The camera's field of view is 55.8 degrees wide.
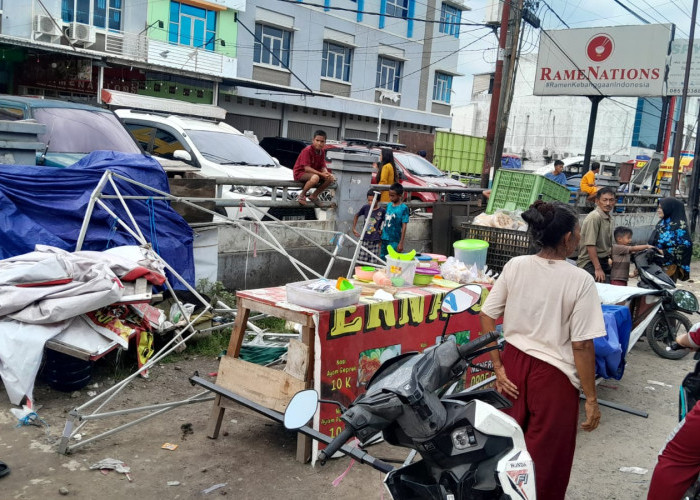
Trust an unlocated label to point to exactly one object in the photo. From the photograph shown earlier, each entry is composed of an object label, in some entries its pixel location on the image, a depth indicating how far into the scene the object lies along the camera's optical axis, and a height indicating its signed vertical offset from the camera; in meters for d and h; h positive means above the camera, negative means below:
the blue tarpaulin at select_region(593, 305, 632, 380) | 5.14 -1.36
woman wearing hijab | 9.07 -0.80
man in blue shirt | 16.78 -0.18
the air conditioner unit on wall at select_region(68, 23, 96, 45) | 22.52 +3.06
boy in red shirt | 8.62 -0.33
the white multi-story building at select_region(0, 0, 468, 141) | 22.03 +3.29
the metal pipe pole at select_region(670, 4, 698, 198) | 20.58 +2.90
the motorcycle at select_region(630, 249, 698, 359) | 7.51 -1.56
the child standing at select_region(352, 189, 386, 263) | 8.74 -1.09
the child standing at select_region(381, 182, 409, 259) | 8.66 -0.88
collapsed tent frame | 4.30 -1.36
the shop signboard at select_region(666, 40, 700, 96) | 21.42 +3.55
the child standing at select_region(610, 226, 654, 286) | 8.04 -0.99
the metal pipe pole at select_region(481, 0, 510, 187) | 14.46 +1.42
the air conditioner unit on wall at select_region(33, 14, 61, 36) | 22.34 +3.15
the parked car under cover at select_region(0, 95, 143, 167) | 8.12 -0.04
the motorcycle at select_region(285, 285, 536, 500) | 2.32 -0.99
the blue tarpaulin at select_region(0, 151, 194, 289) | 5.95 -0.81
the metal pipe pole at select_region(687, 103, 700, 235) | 19.38 -0.41
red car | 14.28 -0.46
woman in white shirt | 3.33 -0.91
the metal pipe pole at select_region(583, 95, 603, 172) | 20.42 +1.26
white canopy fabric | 4.73 -1.32
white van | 9.77 -0.20
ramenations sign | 19.06 +3.29
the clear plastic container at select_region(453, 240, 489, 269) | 8.64 -1.19
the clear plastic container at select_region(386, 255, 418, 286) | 5.25 -0.91
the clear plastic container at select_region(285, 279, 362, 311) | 4.25 -0.98
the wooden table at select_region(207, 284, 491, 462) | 4.29 -1.39
